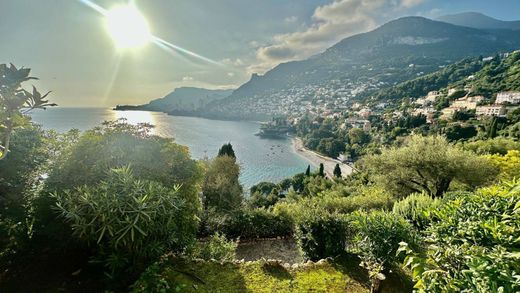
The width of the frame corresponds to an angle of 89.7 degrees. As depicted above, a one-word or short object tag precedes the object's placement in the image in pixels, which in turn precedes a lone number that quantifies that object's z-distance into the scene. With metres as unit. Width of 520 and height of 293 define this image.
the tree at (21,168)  4.85
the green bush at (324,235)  6.25
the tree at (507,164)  13.20
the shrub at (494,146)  18.56
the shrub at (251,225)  9.53
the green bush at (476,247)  1.62
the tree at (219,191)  15.49
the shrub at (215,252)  5.92
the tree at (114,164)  5.06
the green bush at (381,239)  4.91
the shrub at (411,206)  8.25
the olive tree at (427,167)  13.01
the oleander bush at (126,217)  3.96
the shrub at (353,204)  11.80
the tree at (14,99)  1.99
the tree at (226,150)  25.77
